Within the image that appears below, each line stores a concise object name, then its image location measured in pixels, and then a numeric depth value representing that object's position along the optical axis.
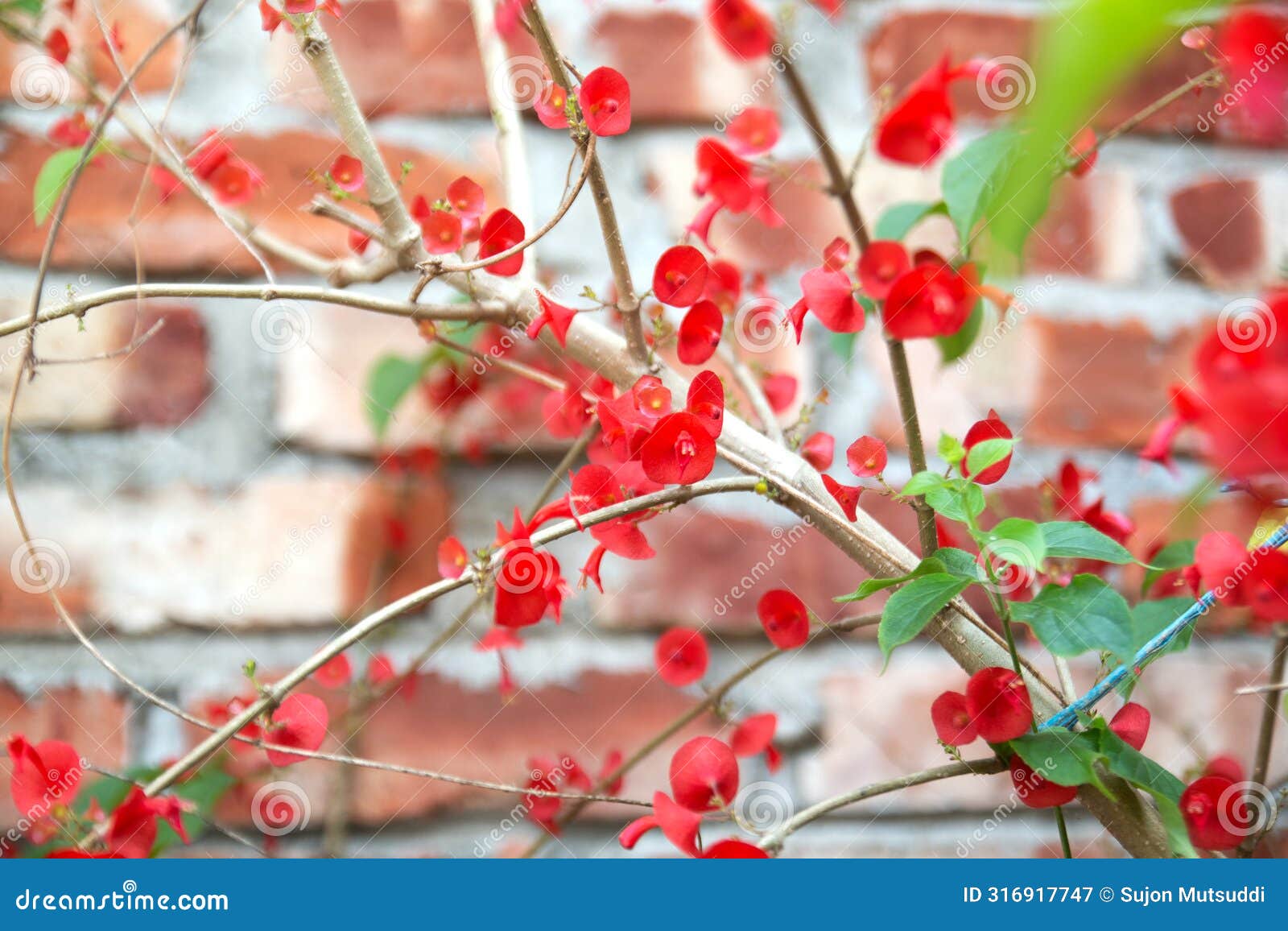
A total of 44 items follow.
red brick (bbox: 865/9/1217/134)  1.47
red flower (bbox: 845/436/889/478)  1.23
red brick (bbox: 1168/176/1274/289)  1.48
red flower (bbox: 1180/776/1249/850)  1.20
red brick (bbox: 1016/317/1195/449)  1.47
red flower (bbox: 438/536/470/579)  1.26
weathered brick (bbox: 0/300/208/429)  1.42
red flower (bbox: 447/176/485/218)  1.25
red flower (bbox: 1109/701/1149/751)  1.20
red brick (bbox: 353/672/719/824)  1.42
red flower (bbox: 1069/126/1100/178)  1.26
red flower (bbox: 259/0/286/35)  1.23
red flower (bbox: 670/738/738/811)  1.22
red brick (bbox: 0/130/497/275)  1.42
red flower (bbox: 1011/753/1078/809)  1.19
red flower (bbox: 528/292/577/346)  1.22
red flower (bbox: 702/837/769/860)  1.19
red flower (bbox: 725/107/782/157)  1.30
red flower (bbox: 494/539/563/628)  1.20
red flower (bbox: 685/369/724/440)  1.20
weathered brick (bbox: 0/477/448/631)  1.42
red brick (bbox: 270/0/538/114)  1.45
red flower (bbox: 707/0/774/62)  1.29
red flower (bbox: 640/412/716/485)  1.18
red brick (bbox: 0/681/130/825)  1.40
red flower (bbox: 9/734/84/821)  1.23
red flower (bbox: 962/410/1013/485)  1.20
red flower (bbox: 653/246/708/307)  1.23
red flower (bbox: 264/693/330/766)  1.23
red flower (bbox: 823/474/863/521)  1.21
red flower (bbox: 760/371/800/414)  1.35
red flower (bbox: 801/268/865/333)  1.21
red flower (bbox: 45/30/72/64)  1.33
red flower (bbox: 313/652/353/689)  1.33
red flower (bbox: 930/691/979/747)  1.20
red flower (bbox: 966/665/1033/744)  1.18
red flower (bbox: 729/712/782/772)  1.30
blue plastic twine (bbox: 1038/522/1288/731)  1.17
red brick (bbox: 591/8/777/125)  1.46
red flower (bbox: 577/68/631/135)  1.19
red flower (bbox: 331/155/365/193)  1.28
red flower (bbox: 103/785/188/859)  1.22
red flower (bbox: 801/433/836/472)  1.27
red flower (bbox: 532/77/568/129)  1.21
